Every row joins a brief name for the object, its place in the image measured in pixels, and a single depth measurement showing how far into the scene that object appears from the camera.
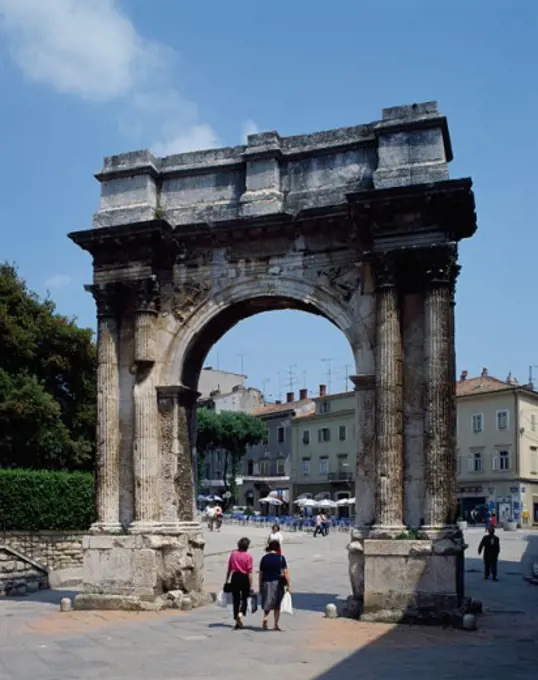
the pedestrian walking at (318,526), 37.75
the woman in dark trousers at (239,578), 11.94
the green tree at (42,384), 25.95
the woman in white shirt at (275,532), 18.20
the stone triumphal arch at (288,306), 13.11
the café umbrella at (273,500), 50.45
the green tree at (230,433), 58.72
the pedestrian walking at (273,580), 11.71
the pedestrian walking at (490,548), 19.22
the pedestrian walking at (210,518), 38.91
